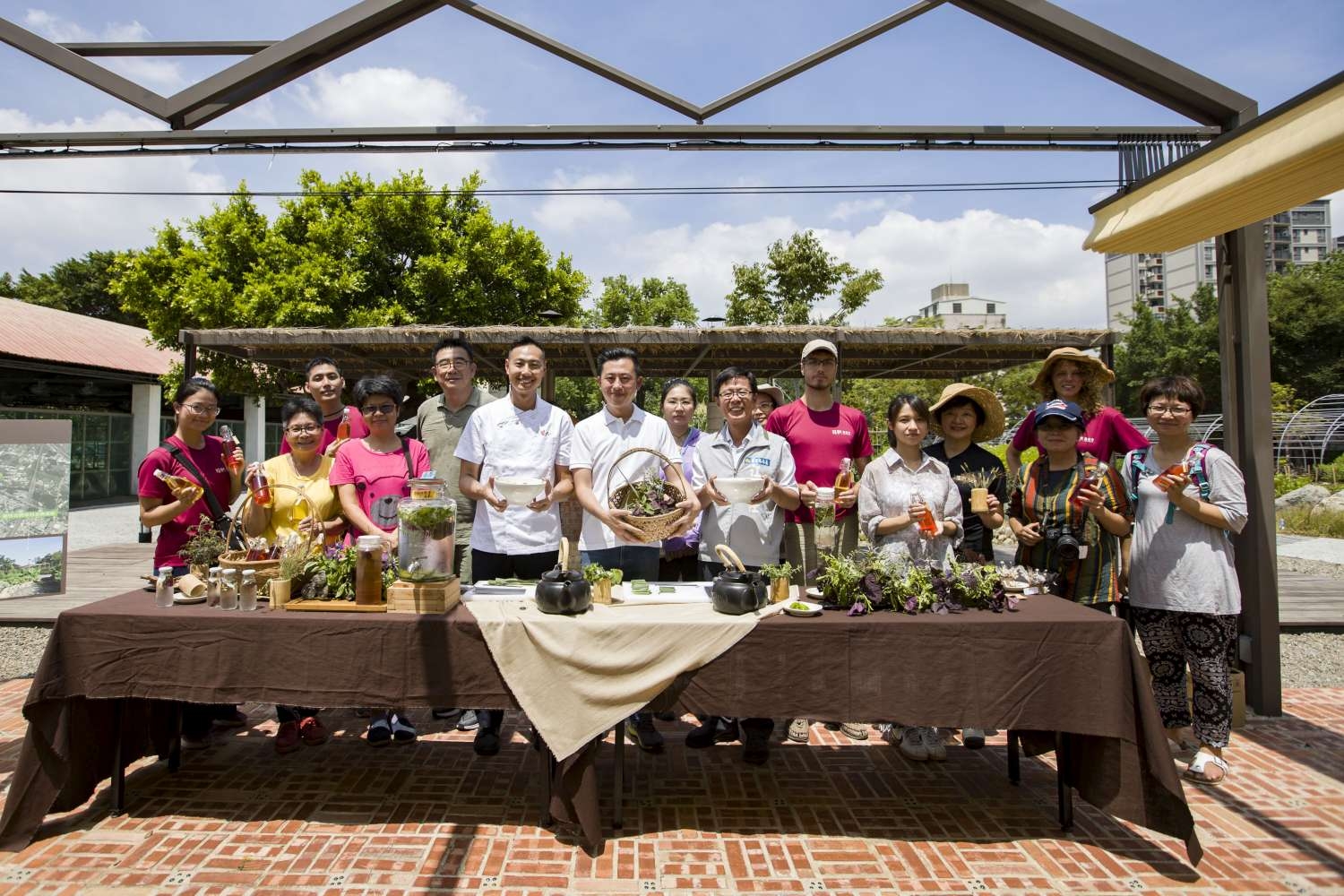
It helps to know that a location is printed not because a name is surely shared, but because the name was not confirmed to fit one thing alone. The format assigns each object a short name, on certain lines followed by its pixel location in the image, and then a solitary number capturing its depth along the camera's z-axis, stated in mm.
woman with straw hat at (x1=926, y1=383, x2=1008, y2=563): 3652
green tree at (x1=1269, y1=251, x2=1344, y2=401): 28172
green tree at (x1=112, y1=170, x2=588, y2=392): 15023
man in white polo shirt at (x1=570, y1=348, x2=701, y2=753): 3432
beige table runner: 2676
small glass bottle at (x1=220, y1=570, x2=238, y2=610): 2887
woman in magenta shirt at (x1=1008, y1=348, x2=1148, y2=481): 3787
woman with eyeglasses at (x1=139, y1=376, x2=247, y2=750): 3404
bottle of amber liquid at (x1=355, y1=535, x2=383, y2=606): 2881
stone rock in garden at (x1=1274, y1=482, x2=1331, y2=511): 13266
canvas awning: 2822
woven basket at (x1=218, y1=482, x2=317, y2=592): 2984
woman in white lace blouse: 3326
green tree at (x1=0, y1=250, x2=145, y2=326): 31109
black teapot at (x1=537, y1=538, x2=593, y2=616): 2773
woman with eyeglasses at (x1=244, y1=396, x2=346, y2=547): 3377
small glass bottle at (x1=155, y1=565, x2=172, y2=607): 2947
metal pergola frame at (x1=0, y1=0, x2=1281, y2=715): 3832
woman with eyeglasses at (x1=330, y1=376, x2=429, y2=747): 3410
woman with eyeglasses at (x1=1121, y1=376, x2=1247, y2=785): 3273
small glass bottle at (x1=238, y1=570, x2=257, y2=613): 2877
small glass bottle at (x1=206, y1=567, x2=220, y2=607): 2945
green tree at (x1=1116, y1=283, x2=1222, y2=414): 33281
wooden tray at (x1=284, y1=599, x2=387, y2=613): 2848
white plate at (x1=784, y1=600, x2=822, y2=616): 2828
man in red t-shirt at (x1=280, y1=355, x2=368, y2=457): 4156
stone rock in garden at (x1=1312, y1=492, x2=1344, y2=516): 12585
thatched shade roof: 8539
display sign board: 5102
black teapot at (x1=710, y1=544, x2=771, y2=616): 2795
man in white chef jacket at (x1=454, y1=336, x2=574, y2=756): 3391
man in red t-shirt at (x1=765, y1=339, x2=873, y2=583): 3857
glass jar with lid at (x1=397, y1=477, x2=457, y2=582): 2863
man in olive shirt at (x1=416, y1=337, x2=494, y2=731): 3902
